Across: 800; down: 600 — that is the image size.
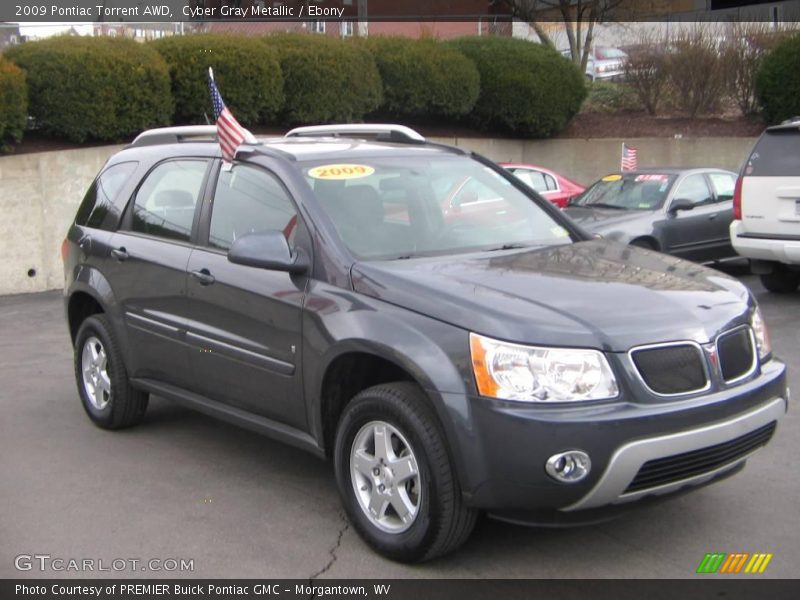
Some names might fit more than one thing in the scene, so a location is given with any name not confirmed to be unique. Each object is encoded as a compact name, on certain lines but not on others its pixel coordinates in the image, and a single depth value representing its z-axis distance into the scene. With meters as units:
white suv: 10.38
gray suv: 4.03
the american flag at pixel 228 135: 5.68
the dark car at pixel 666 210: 11.76
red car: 15.15
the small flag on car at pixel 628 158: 18.61
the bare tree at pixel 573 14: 24.14
